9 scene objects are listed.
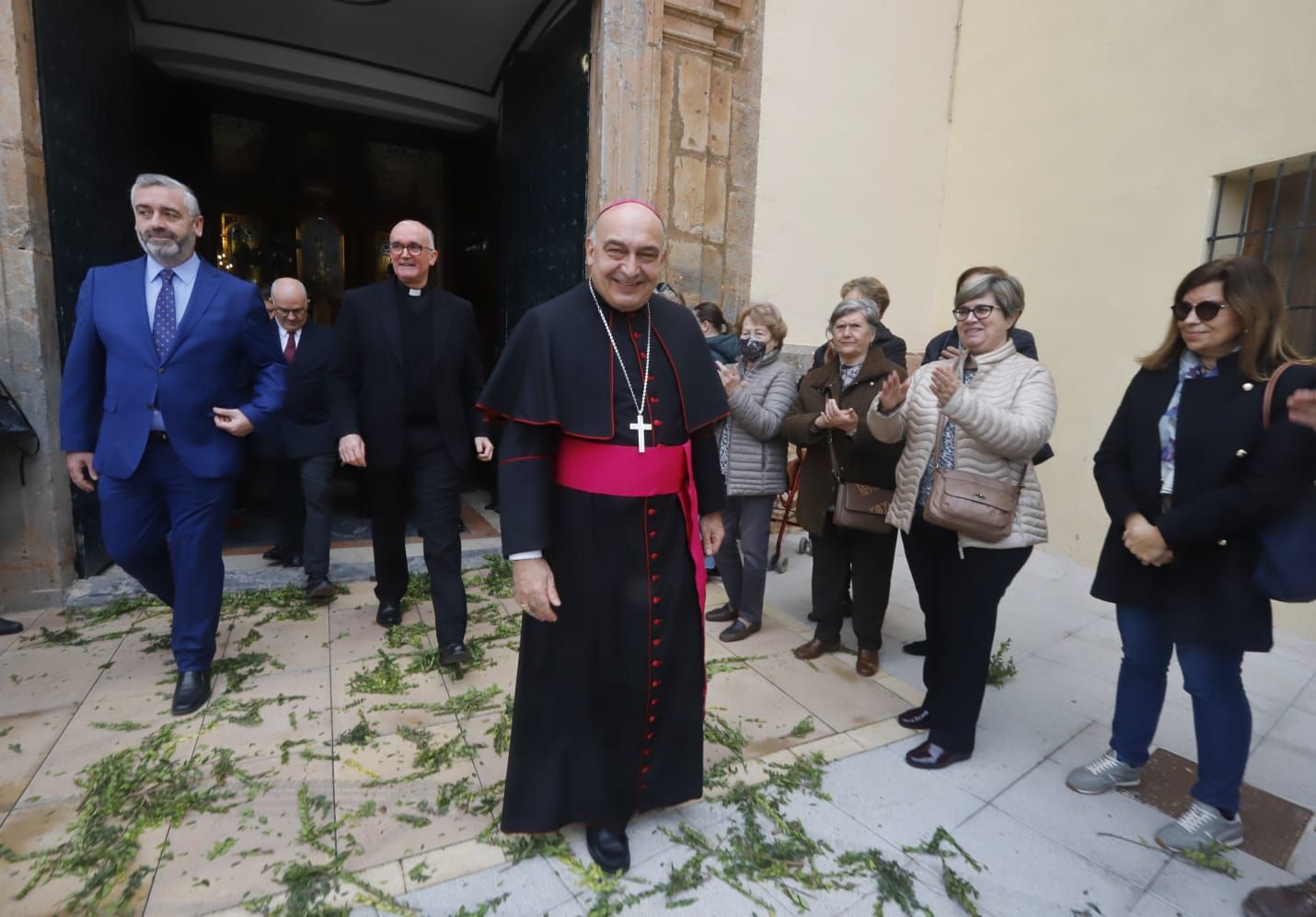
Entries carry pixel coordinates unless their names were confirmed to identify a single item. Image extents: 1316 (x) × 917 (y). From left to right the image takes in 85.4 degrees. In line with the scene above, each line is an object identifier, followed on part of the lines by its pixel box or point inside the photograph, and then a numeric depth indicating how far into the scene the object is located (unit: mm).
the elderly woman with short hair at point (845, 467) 3379
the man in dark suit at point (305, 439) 4359
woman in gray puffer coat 3750
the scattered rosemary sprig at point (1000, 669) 3656
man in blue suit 2910
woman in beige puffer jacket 2602
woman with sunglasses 2160
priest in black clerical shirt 3477
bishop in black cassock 2043
